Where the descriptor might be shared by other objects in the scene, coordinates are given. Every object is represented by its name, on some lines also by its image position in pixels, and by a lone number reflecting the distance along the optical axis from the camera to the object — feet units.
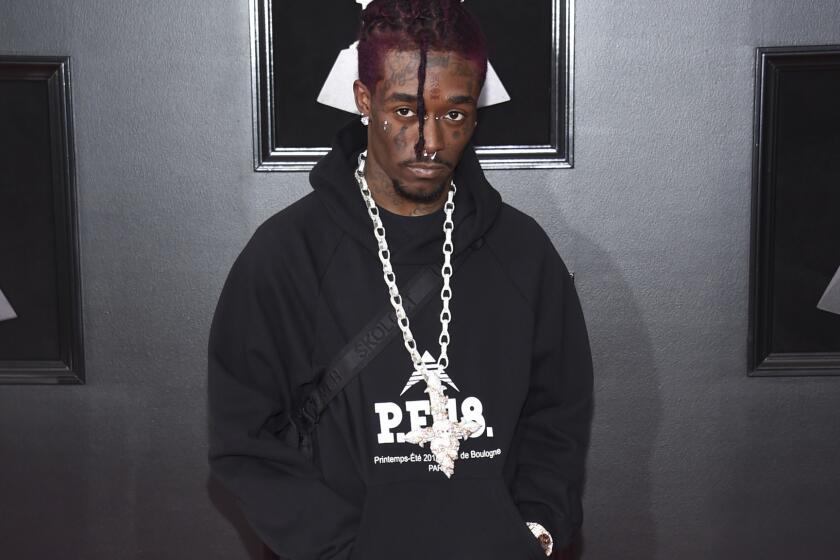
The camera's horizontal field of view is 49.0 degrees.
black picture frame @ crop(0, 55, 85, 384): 7.70
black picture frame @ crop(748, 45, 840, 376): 7.80
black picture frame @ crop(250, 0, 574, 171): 7.59
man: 4.65
